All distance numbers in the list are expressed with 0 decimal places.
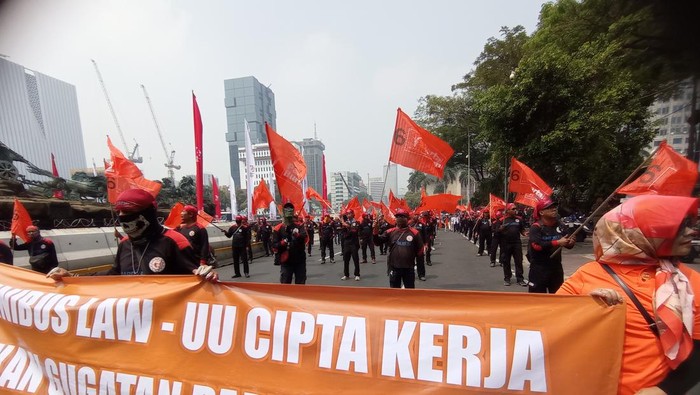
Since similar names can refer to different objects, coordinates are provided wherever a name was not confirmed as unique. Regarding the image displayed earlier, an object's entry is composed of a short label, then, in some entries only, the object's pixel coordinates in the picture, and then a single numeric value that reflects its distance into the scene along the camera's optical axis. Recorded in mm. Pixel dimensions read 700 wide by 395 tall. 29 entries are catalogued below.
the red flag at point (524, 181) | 7378
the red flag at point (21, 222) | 6152
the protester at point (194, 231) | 6598
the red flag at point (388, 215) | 9883
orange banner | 1673
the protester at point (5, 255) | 5078
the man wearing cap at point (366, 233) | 12570
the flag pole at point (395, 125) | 7374
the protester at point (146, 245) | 2602
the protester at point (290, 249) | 5969
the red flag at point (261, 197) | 12312
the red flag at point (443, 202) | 10009
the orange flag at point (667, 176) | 3717
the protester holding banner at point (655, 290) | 1396
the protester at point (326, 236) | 13445
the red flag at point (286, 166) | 6548
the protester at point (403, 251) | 5672
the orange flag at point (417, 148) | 7191
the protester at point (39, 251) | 5793
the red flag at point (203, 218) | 8421
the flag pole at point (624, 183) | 2873
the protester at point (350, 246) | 9367
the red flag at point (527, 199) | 7712
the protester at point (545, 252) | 4625
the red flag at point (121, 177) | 6609
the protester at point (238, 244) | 10134
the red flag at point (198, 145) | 10320
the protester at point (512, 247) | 8117
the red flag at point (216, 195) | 17259
